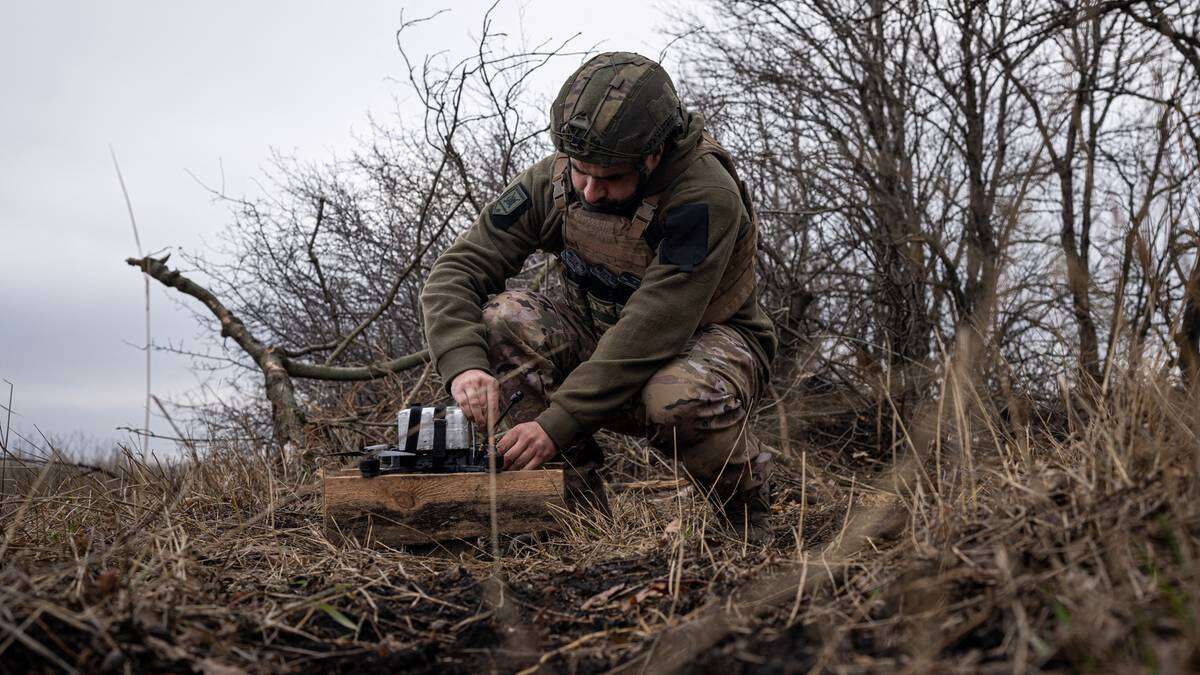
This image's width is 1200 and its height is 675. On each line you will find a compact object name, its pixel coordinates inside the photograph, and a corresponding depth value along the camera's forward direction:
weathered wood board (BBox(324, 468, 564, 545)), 3.12
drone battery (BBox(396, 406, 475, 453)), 3.19
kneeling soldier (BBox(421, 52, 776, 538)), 3.19
